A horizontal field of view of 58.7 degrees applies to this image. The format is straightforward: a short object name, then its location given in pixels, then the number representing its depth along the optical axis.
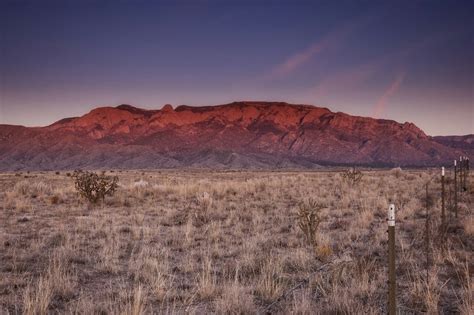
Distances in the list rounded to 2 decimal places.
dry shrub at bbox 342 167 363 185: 25.83
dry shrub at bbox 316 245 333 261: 8.00
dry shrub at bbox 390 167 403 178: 35.65
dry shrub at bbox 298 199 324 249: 9.30
